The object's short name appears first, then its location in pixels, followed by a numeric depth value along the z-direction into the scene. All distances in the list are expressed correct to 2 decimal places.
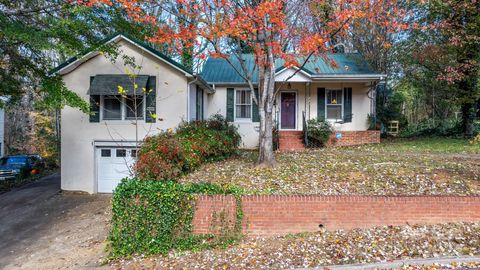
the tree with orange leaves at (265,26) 8.93
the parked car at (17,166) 18.16
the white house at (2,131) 25.58
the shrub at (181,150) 8.52
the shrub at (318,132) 14.90
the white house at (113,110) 12.67
